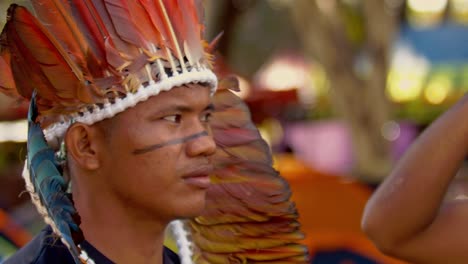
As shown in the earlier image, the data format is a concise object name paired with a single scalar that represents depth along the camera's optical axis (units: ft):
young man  8.14
